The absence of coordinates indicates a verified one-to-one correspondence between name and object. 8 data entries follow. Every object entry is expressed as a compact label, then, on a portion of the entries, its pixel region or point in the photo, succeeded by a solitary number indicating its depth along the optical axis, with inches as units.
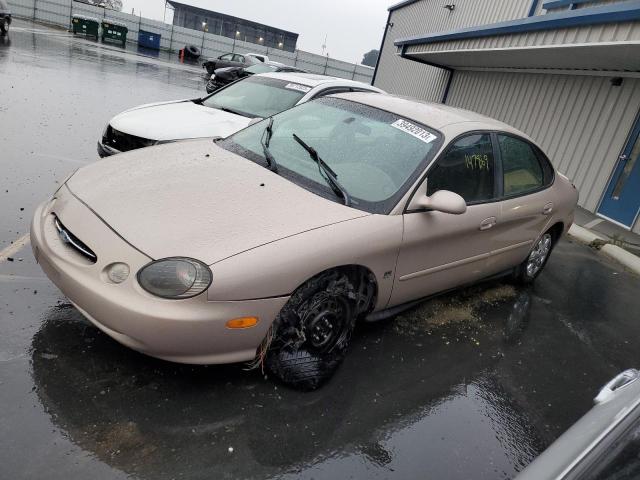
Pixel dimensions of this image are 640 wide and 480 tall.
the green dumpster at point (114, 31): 1302.9
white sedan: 205.5
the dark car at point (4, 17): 704.4
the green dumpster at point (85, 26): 1262.3
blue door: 318.3
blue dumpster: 1439.5
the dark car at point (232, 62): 978.7
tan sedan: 93.4
